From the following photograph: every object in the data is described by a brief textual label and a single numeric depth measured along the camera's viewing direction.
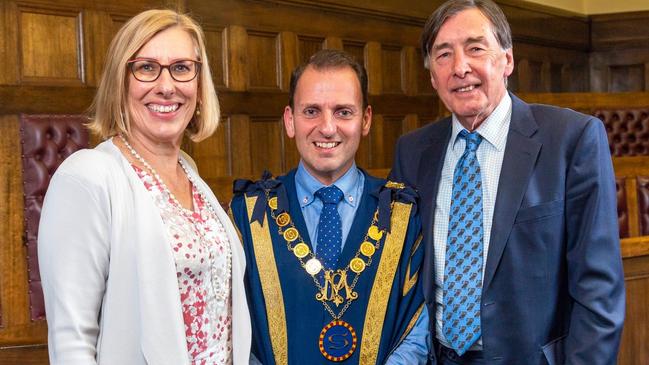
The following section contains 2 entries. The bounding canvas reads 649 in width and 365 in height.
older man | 2.21
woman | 1.78
